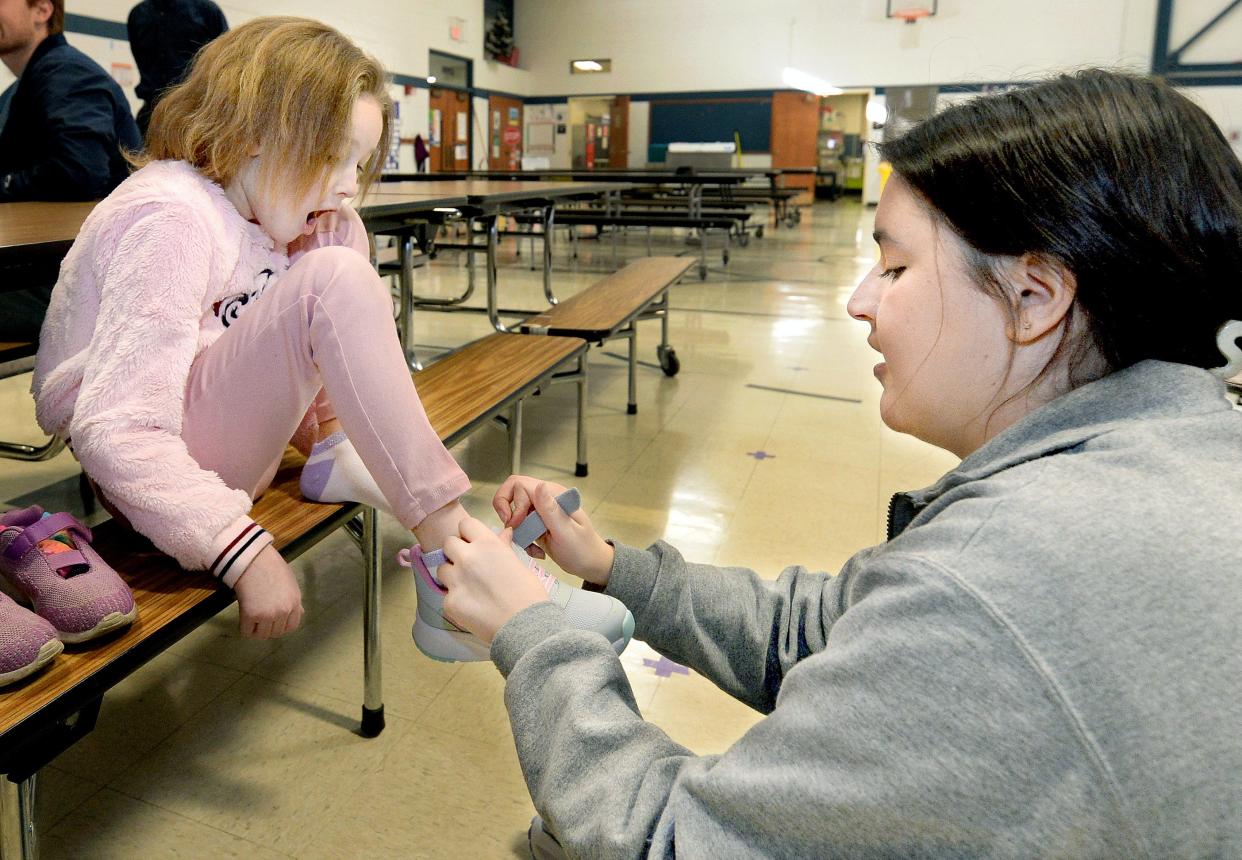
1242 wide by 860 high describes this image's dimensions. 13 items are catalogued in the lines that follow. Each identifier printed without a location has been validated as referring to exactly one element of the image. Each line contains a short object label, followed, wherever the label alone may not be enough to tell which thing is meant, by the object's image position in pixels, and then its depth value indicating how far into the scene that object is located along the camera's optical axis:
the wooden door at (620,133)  15.45
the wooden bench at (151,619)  0.71
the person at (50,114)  2.08
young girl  0.95
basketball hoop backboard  13.16
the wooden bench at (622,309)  2.59
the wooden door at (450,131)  12.92
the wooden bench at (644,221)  6.35
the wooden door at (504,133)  14.78
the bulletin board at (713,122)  14.74
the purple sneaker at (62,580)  0.79
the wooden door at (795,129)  14.62
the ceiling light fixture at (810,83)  13.95
